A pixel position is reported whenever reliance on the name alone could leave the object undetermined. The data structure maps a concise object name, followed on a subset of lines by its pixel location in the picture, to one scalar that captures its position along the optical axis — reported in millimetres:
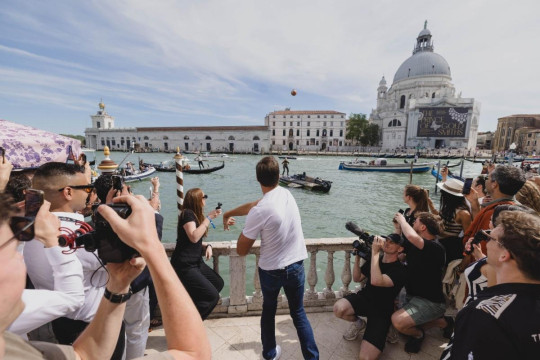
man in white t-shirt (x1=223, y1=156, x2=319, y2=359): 1884
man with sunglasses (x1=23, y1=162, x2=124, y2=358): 1395
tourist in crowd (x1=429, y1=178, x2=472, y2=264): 2568
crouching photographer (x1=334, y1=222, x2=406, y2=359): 2191
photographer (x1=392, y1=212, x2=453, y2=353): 2221
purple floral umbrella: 2873
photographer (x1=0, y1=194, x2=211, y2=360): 586
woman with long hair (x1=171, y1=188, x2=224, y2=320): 2340
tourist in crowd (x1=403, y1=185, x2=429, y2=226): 2906
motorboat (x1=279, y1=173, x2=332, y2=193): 16906
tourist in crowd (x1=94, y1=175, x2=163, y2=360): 1806
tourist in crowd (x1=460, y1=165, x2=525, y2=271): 2197
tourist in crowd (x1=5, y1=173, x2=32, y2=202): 1874
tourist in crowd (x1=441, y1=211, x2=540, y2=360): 1012
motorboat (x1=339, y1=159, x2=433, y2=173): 26656
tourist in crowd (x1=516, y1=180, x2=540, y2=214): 2438
